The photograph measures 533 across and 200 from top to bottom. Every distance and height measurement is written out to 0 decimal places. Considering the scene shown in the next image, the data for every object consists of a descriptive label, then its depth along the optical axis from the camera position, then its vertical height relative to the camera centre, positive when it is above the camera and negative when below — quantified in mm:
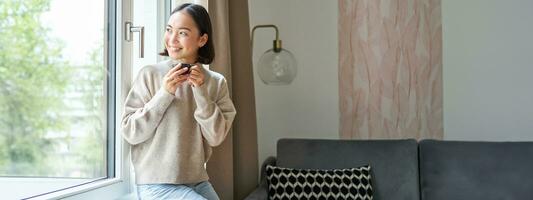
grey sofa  2068 -274
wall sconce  2178 +212
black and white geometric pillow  2033 -349
